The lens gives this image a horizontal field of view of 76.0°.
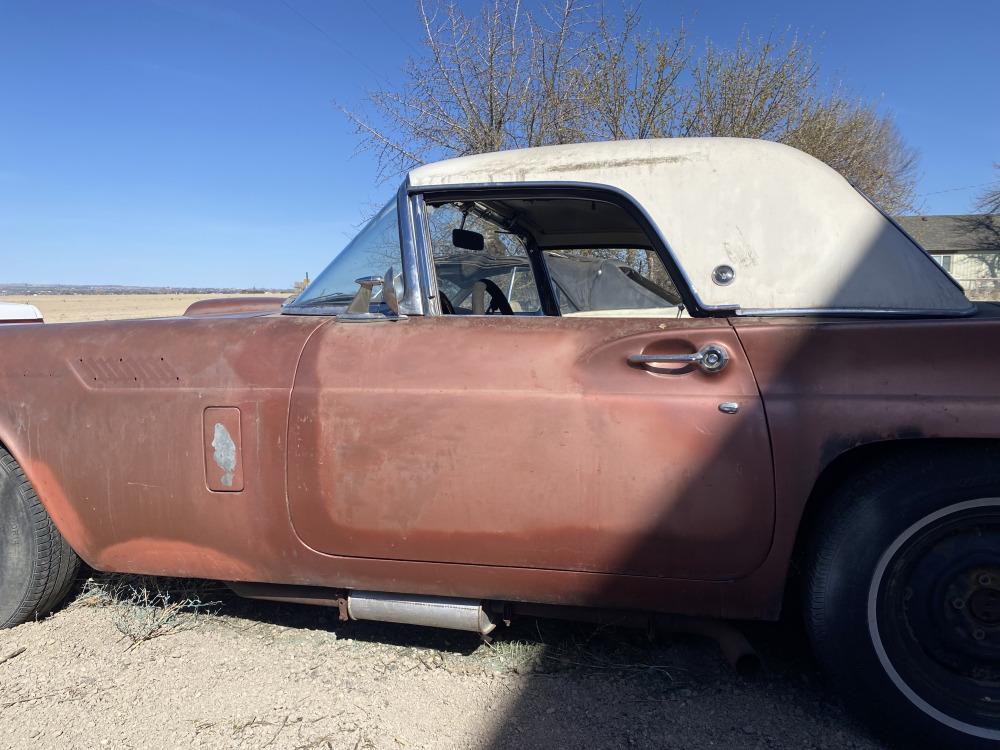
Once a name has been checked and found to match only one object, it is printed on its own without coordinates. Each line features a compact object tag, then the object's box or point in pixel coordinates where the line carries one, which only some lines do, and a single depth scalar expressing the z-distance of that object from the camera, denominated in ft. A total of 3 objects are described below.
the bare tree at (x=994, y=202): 107.67
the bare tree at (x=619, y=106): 34.68
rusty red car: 5.52
